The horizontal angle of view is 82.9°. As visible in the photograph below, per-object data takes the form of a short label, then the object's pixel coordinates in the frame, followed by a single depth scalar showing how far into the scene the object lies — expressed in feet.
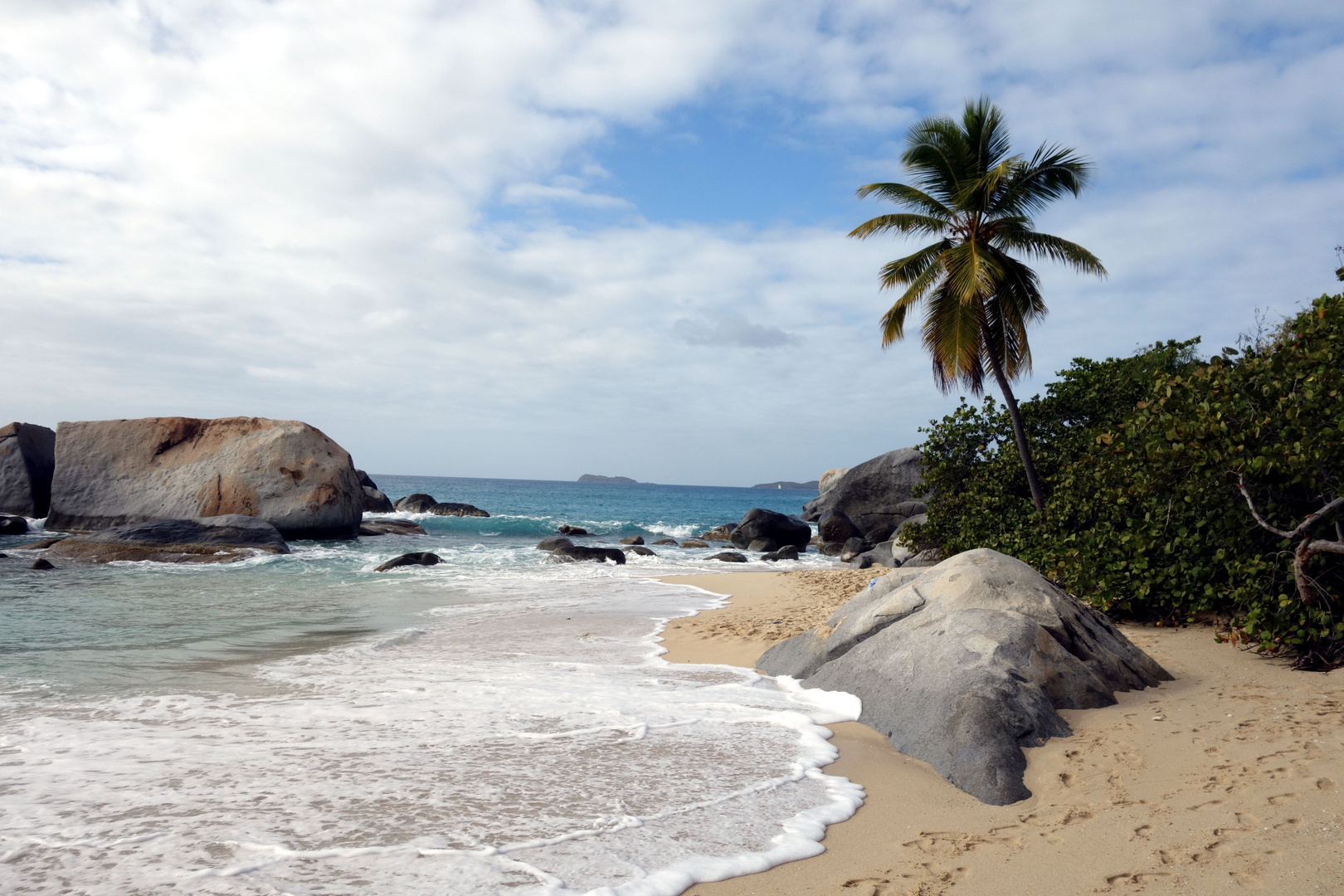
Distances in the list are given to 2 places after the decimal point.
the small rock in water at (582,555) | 70.28
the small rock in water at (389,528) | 90.22
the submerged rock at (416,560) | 59.98
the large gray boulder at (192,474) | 73.10
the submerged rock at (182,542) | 57.11
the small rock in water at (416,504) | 145.79
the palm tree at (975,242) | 43.24
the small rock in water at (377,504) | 134.51
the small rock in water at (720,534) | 114.42
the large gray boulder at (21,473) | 81.10
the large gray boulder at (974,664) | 15.33
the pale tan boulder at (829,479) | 124.88
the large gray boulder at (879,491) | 98.73
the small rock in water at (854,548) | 80.38
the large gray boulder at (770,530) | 97.09
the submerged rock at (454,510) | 144.66
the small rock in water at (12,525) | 74.13
